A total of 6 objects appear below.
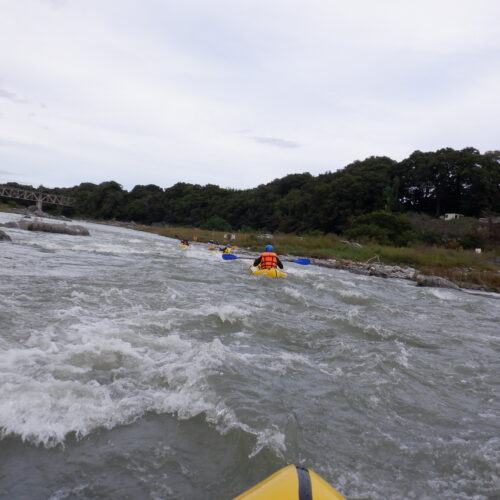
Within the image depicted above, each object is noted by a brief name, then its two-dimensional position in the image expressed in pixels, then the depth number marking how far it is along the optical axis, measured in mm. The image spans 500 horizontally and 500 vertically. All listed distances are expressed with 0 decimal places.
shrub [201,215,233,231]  54469
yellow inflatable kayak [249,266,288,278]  12094
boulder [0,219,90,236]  23219
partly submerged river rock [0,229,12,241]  15500
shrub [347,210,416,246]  28016
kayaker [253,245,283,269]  12266
